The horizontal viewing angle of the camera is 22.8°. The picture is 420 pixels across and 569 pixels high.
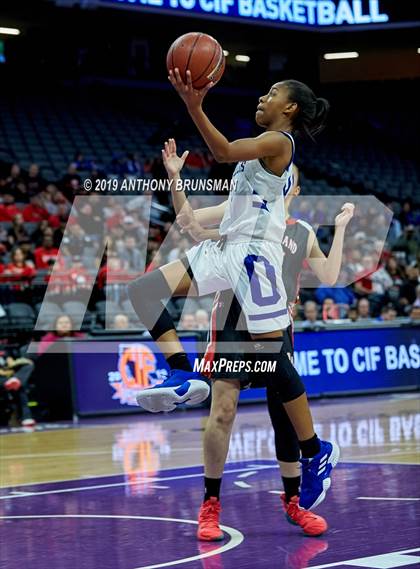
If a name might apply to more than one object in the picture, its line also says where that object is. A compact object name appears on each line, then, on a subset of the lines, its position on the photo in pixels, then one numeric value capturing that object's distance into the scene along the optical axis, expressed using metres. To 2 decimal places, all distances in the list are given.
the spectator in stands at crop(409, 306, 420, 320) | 15.70
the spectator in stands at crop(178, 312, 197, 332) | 13.42
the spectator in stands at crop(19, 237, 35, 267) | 14.26
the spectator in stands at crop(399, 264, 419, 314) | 16.81
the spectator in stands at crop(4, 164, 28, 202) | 16.58
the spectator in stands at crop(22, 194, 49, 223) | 15.76
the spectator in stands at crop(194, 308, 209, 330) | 13.48
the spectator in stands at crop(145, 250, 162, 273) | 13.81
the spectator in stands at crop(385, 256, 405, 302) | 17.40
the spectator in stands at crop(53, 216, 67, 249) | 14.79
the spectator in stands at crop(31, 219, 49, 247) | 14.63
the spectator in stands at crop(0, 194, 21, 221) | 15.63
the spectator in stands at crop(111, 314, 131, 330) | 12.92
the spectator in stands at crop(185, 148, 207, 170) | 20.80
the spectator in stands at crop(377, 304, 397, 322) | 15.48
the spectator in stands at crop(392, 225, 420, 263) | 19.52
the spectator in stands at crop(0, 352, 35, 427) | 11.88
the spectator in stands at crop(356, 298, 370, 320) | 15.33
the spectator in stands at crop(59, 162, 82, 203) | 16.95
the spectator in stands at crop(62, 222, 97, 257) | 14.20
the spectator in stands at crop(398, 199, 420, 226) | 21.69
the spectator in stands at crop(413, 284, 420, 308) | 16.14
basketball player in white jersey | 5.41
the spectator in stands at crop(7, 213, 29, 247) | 14.70
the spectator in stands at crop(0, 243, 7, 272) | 14.29
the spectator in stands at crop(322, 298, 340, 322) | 14.95
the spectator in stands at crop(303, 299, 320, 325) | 14.31
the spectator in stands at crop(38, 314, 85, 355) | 12.37
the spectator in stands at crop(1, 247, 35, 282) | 13.59
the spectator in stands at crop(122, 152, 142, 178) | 18.83
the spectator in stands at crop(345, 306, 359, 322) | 15.00
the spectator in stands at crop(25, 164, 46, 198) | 16.92
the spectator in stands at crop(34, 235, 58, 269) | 14.30
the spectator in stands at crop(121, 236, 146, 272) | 14.22
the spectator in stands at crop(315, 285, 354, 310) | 15.88
